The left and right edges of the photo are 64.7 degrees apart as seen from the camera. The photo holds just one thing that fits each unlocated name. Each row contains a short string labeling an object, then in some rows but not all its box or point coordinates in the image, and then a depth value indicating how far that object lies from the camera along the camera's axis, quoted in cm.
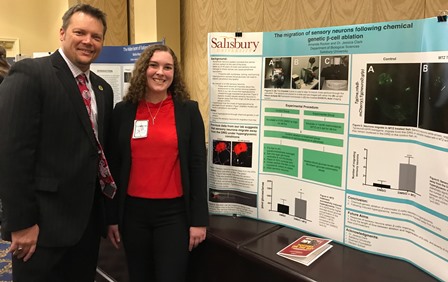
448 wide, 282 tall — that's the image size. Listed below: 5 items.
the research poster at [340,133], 145
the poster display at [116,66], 320
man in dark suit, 138
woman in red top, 173
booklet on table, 165
